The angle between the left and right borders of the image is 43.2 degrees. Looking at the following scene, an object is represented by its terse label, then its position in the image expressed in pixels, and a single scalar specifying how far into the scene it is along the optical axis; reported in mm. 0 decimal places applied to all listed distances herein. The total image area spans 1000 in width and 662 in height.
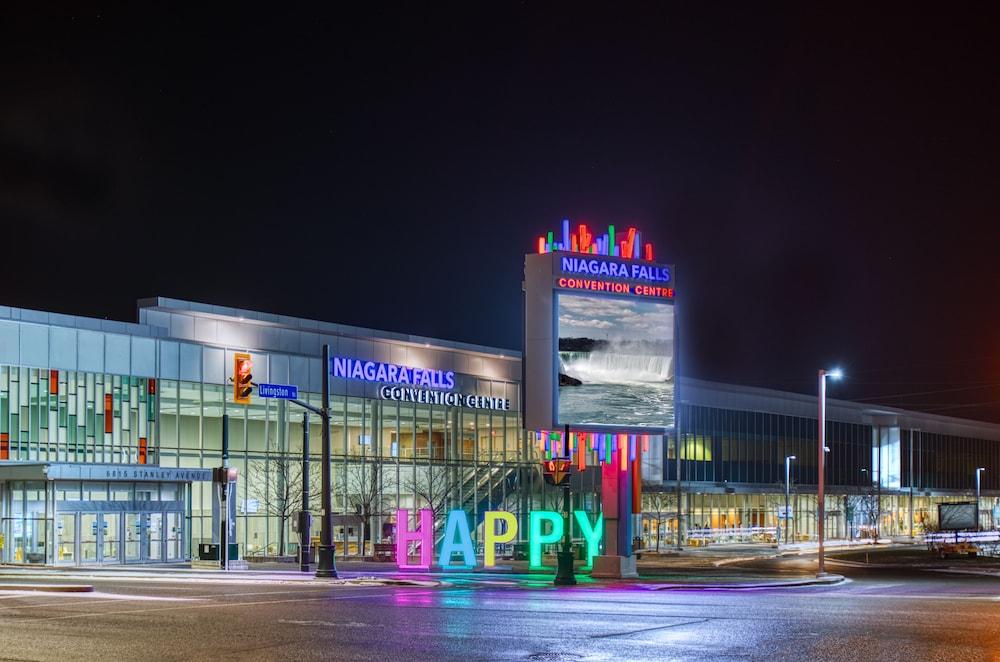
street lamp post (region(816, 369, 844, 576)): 47594
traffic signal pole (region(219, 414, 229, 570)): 48844
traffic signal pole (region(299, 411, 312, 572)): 43500
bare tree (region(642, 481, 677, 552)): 92294
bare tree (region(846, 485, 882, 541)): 116875
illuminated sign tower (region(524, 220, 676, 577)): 42812
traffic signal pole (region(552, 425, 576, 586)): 36219
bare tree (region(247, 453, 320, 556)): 64688
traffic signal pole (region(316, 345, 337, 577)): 39031
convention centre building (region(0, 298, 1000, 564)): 54031
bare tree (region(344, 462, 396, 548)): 70312
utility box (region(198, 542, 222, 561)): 50250
